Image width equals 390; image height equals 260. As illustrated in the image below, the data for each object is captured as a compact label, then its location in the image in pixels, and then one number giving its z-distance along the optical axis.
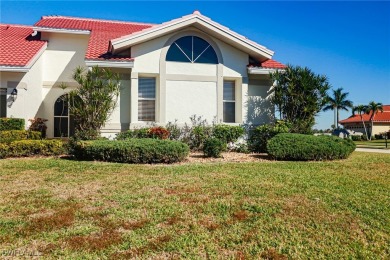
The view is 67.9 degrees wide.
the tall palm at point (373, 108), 58.56
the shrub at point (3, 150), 10.45
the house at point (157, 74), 13.77
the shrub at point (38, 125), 14.39
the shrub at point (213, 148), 11.43
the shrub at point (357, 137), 52.91
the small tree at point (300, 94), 13.64
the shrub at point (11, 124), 12.71
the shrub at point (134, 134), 12.84
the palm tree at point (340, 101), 57.31
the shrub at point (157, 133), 12.70
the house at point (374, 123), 58.28
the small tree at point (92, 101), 12.12
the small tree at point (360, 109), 59.91
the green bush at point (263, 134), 13.27
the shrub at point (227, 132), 13.93
